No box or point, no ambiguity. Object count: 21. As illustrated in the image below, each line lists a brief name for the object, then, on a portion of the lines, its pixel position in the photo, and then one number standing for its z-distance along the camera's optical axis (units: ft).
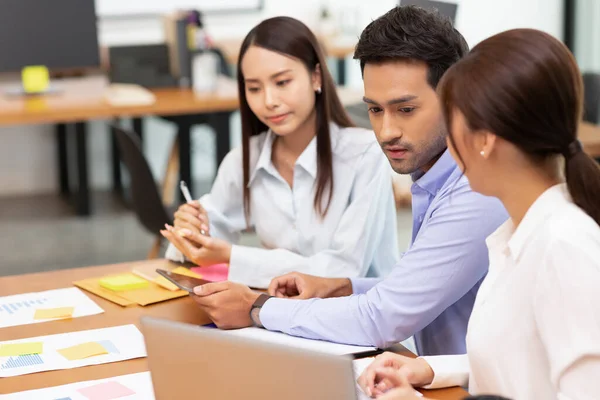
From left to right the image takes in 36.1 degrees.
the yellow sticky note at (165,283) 6.93
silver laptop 3.77
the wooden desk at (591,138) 12.13
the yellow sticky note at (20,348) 5.81
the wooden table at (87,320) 5.37
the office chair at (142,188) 11.40
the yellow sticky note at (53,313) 6.44
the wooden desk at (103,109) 14.19
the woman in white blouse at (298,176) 7.61
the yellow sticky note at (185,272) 7.17
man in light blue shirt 5.72
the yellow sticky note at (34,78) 15.44
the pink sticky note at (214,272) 7.24
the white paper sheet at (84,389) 5.13
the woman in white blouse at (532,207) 4.15
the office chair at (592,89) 12.84
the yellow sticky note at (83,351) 5.72
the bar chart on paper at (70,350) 5.61
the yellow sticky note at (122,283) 6.98
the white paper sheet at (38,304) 6.43
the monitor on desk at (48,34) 15.28
